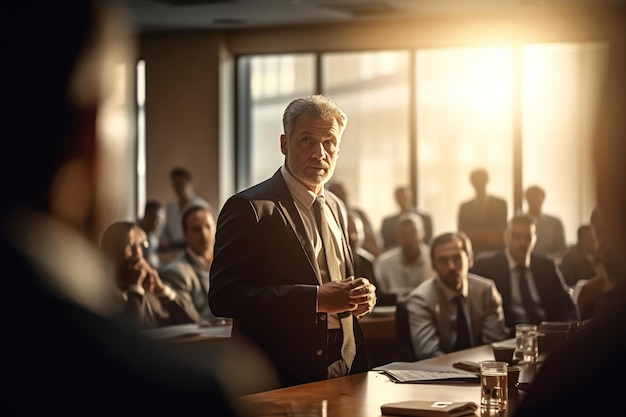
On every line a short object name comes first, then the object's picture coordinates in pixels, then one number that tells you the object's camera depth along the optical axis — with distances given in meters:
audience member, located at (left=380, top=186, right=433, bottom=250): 12.19
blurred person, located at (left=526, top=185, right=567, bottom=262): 11.55
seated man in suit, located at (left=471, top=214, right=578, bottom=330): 7.16
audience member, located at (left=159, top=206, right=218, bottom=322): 6.94
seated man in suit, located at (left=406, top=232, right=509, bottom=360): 5.95
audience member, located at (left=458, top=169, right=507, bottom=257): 11.90
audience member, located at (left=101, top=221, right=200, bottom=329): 5.88
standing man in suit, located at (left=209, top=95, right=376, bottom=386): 3.54
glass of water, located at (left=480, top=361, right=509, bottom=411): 2.89
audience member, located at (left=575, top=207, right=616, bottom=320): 5.60
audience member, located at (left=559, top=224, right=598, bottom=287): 8.92
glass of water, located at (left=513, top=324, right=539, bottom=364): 4.02
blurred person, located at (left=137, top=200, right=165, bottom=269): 11.09
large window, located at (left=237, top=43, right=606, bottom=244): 13.19
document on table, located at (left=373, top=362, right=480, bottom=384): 3.41
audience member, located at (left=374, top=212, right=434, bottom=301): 9.05
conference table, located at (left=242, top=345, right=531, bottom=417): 2.80
